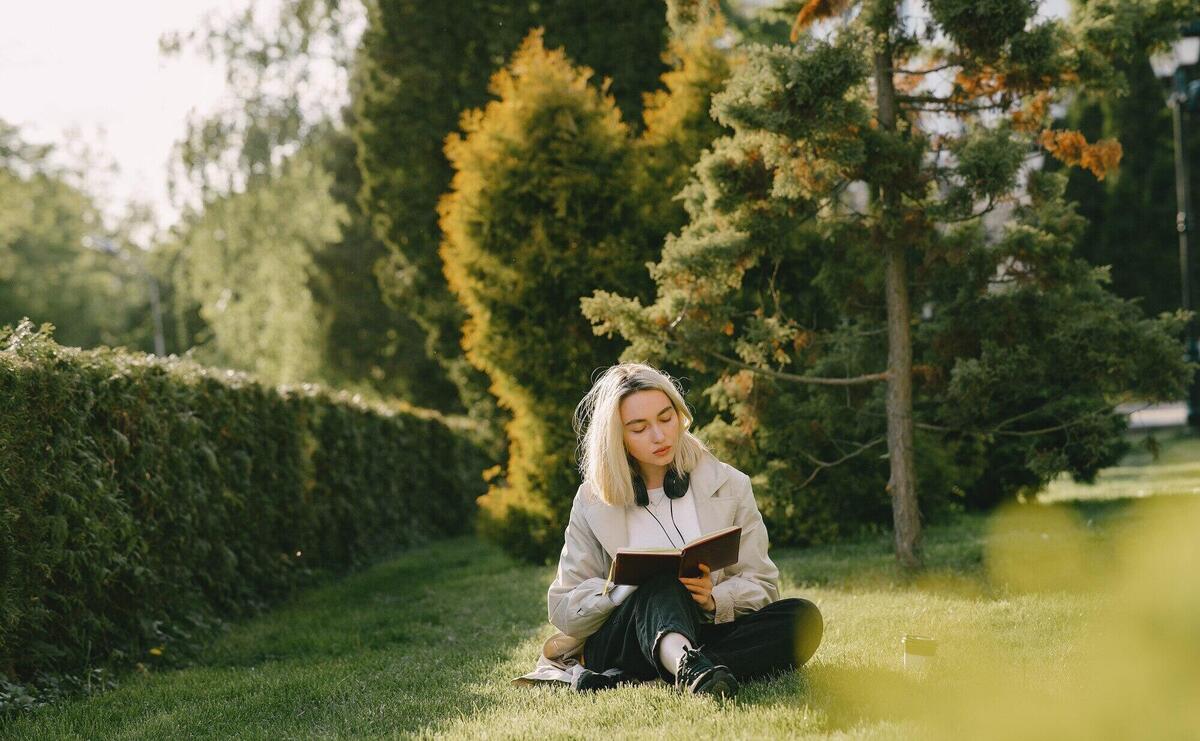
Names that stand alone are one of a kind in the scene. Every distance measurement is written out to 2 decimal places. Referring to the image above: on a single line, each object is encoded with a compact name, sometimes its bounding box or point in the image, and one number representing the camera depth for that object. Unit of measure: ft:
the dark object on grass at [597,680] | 16.01
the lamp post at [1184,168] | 50.67
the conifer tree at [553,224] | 37.32
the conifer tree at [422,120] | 64.34
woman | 15.88
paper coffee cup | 14.48
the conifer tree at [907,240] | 24.66
